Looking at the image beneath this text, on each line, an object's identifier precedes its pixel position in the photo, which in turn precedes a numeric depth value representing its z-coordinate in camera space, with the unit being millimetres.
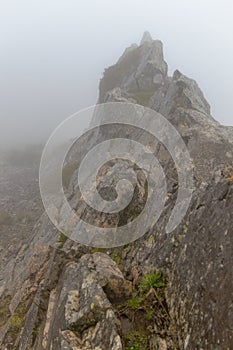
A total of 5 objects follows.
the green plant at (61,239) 19047
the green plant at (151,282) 11367
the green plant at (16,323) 16141
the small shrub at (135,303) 11289
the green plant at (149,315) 10749
